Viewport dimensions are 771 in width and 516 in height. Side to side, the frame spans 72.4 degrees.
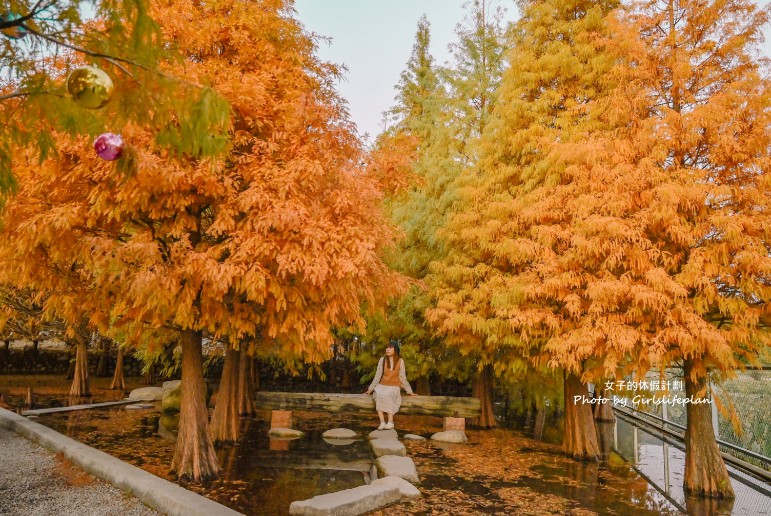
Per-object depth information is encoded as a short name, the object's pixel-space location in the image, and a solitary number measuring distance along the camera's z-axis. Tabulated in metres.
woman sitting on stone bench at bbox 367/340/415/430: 11.73
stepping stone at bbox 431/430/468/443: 12.26
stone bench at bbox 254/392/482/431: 12.62
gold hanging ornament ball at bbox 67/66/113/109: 3.06
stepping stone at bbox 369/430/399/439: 10.79
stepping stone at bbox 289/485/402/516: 5.79
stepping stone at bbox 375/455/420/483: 8.03
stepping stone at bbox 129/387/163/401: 17.09
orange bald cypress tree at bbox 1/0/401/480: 6.77
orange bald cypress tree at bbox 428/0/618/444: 10.50
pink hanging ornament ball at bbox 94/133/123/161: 3.77
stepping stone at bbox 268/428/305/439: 12.20
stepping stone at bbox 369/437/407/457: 9.55
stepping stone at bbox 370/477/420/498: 7.00
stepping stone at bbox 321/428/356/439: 12.38
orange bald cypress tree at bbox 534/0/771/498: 7.93
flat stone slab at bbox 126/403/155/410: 15.74
